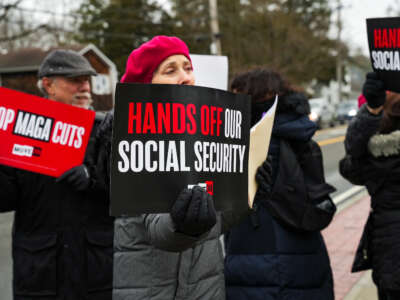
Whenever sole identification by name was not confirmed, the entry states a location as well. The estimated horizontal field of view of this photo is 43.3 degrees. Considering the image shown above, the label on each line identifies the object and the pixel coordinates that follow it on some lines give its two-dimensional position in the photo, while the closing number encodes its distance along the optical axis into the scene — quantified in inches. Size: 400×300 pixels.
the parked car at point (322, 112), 1107.3
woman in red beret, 67.5
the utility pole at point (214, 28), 877.2
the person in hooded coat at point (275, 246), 85.0
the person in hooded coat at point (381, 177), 98.8
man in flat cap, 89.4
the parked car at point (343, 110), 1294.3
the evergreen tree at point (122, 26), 1314.0
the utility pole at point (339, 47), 1552.7
